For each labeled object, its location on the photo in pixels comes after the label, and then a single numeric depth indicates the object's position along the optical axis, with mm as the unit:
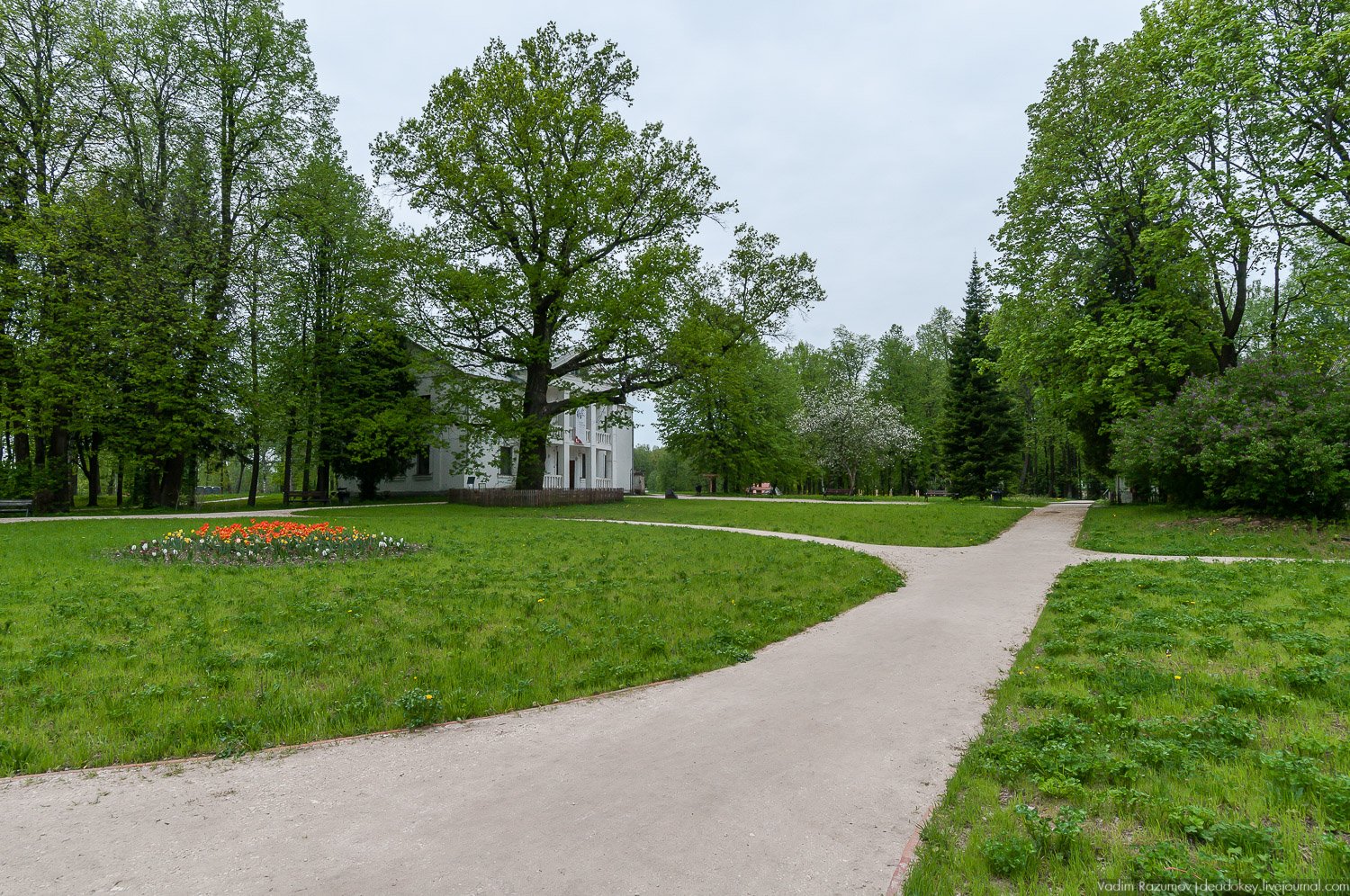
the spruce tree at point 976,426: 35375
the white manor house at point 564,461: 35625
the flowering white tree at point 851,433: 43062
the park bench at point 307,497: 30234
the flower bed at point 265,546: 10969
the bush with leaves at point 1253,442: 13977
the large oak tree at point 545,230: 24547
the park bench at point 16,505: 20734
